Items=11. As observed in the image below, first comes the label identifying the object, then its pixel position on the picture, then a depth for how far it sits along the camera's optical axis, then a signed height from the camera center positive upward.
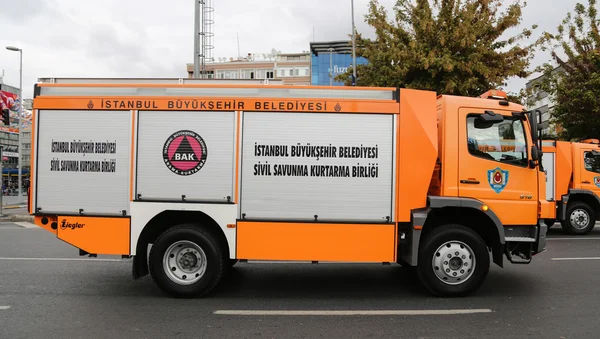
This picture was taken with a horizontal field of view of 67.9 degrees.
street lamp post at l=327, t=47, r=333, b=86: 65.71 +17.80
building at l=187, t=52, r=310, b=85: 84.56 +21.10
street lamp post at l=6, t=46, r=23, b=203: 25.42 +6.06
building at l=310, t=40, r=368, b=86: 66.75 +18.36
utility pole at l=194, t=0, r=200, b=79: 15.61 +5.07
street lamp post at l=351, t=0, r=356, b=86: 18.00 +5.19
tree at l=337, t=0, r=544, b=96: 15.66 +4.84
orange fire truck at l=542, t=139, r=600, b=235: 12.11 +0.01
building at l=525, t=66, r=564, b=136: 17.90 +3.66
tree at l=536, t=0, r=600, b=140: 16.92 +4.05
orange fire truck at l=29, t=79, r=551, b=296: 5.65 -0.01
